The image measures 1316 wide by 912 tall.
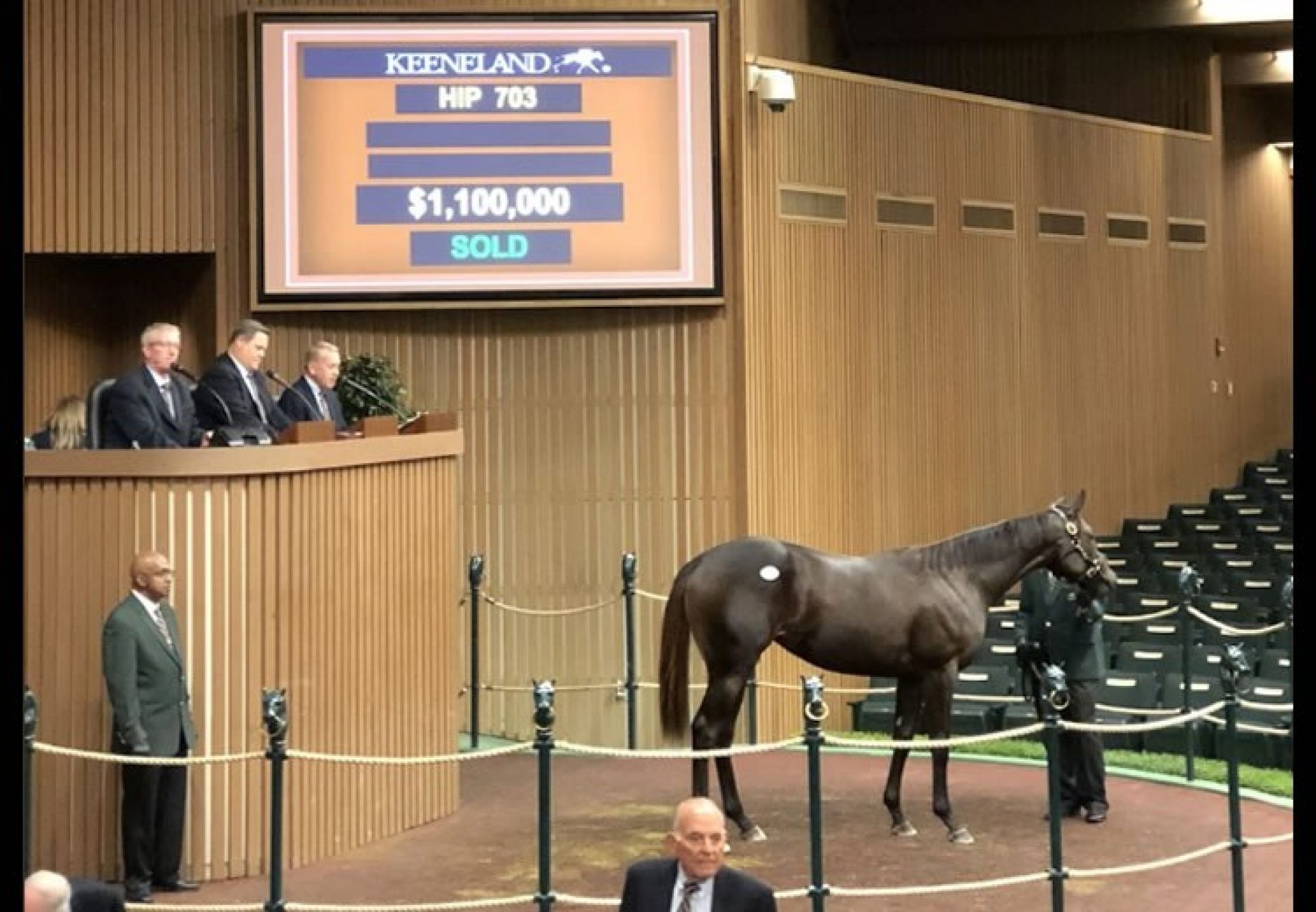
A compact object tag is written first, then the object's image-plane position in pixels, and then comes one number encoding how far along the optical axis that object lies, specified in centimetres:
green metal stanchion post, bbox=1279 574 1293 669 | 1279
